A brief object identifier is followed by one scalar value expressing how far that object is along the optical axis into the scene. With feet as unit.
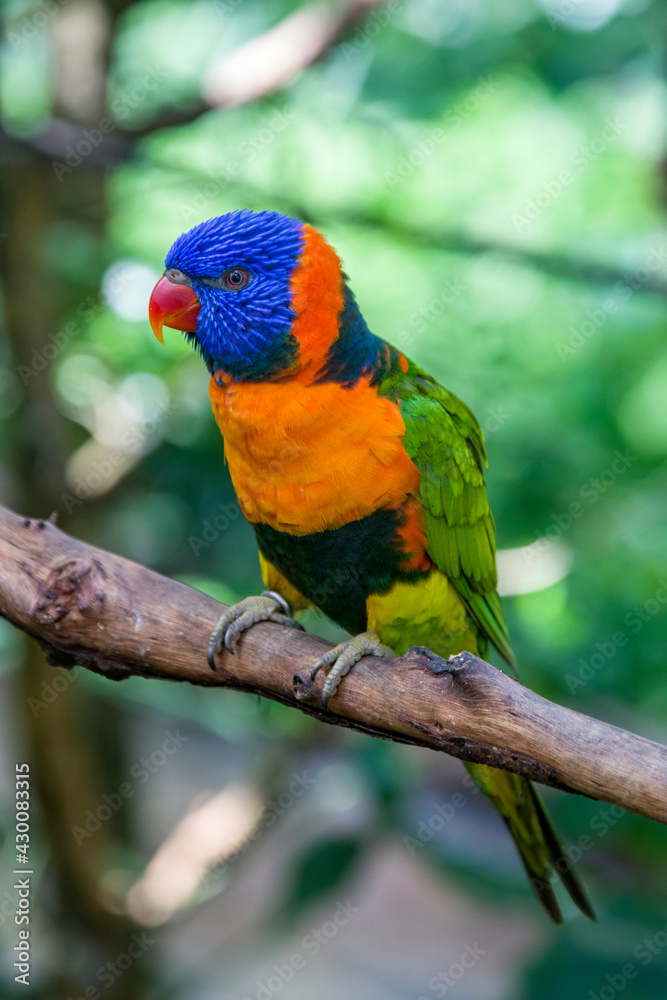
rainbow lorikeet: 6.22
